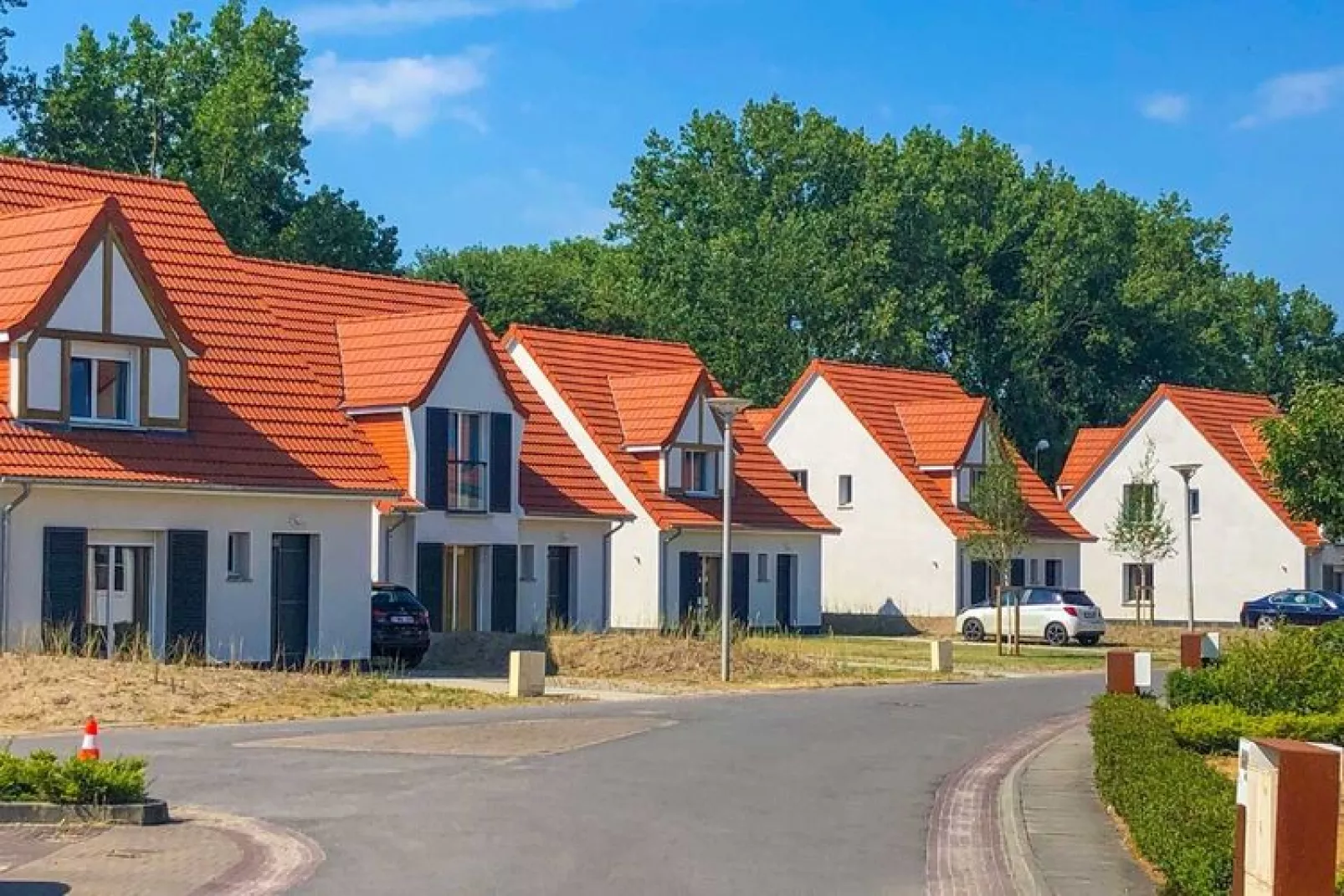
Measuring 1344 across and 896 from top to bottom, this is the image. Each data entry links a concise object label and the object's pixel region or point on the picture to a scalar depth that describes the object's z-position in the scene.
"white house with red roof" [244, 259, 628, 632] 45.12
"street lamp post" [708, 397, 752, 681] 38.40
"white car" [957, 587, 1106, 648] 61.62
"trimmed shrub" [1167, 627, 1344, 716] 29.16
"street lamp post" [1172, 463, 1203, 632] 54.94
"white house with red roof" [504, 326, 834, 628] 57.12
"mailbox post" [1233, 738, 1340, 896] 10.79
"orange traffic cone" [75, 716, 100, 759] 18.12
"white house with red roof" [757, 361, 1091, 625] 68.19
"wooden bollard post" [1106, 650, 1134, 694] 29.88
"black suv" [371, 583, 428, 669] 40.22
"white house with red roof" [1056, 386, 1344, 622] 75.81
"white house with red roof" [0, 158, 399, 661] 34.53
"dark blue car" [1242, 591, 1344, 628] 67.75
